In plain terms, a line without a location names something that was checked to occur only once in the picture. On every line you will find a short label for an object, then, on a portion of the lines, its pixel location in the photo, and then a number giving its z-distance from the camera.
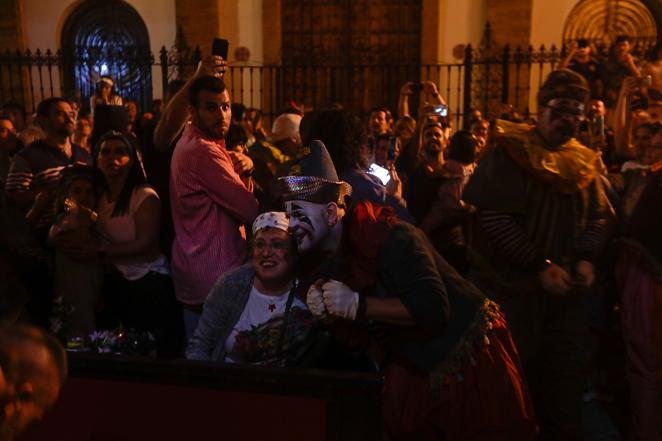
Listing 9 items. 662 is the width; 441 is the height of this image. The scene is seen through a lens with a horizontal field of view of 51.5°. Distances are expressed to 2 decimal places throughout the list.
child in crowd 4.19
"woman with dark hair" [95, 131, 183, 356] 4.00
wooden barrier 1.88
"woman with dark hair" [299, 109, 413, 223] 3.43
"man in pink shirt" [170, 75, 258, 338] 3.62
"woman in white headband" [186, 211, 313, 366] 2.85
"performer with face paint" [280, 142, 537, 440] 2.47
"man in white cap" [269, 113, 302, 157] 5.47
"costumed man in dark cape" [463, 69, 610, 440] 3.64
